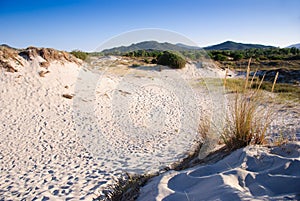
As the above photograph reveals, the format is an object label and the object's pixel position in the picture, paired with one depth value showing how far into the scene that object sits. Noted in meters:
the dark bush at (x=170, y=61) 18.31
